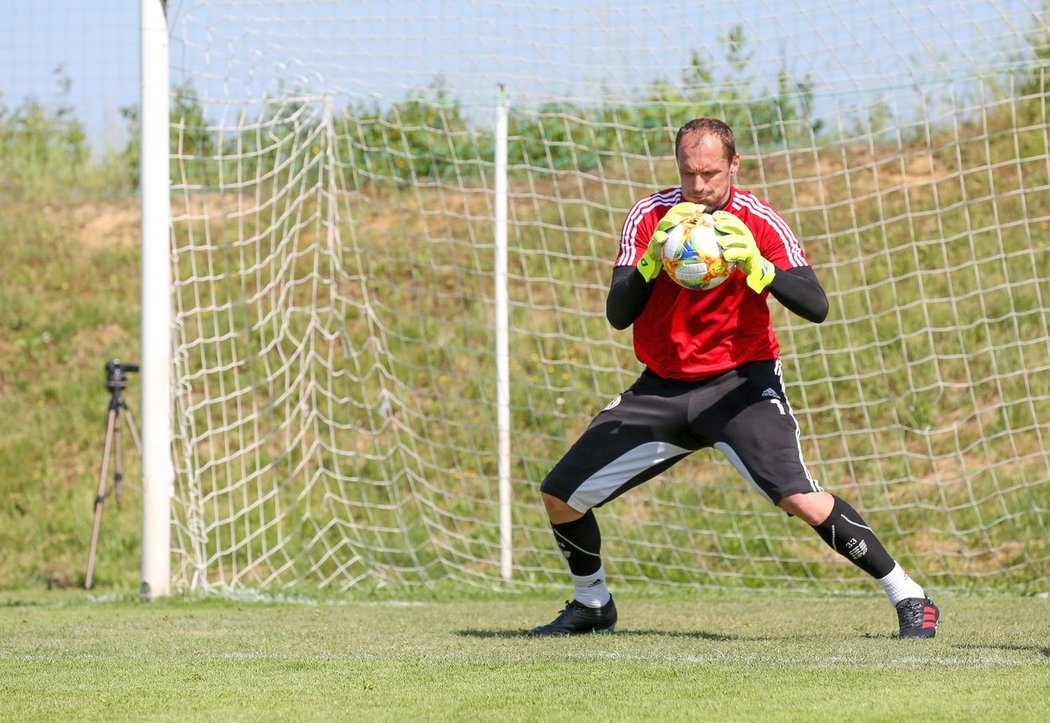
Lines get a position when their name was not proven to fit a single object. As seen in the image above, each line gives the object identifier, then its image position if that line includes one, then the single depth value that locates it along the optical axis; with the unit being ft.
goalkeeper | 33.17
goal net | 57.47
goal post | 48.80
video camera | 58.80
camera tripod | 59.43
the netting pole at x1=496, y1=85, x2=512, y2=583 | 55.77
